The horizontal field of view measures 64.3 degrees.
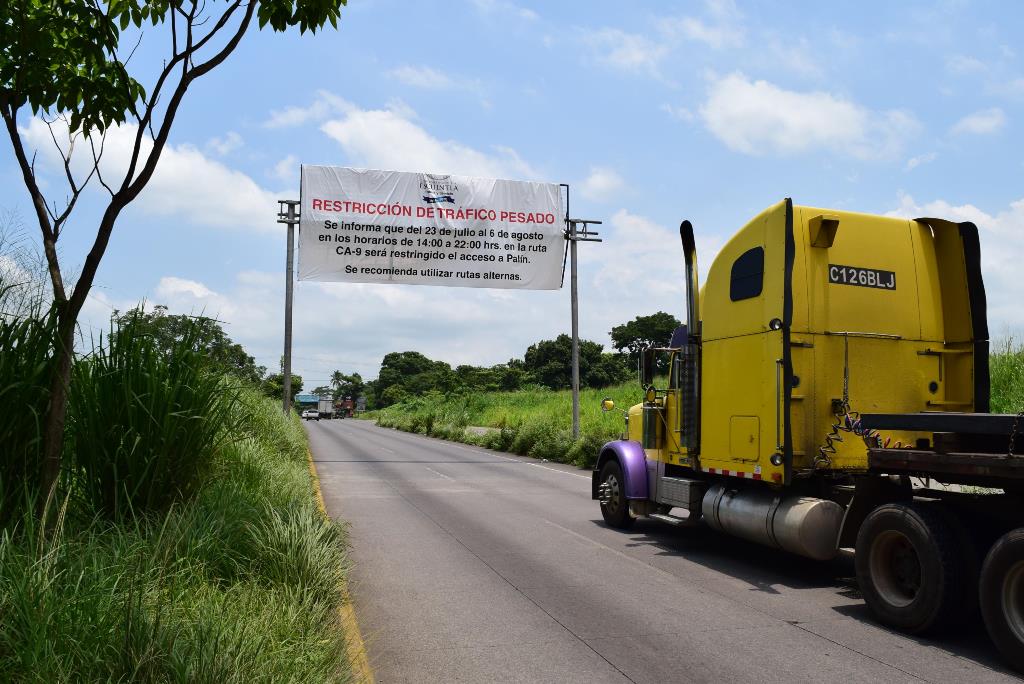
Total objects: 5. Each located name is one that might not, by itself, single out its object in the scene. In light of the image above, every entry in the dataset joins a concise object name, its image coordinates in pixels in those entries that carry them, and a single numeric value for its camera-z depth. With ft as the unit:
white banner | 69.56
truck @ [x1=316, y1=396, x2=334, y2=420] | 324.19
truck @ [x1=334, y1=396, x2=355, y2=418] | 404.12
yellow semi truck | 23.39
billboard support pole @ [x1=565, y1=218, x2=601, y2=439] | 76.33
